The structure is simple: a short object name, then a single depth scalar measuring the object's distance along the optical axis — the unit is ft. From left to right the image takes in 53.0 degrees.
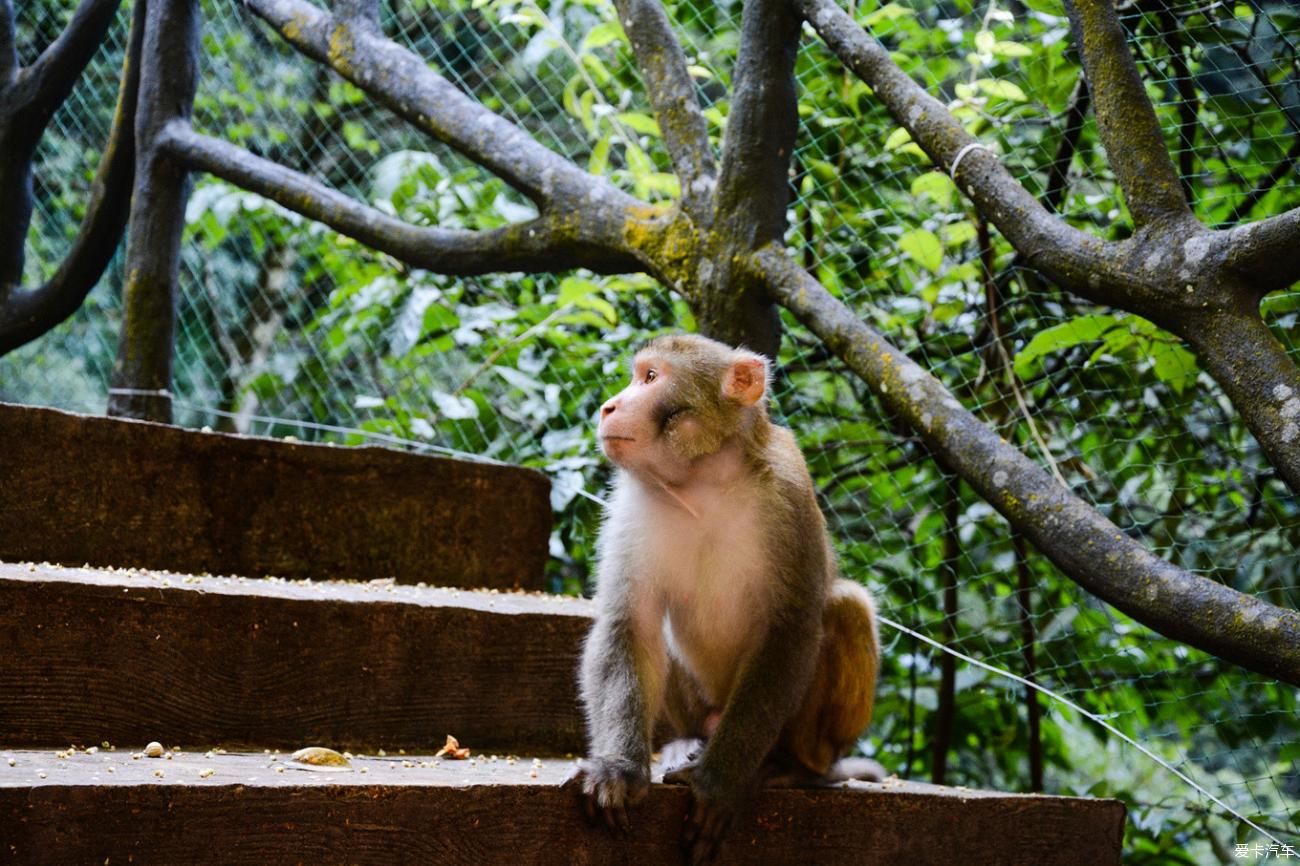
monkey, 8.25
